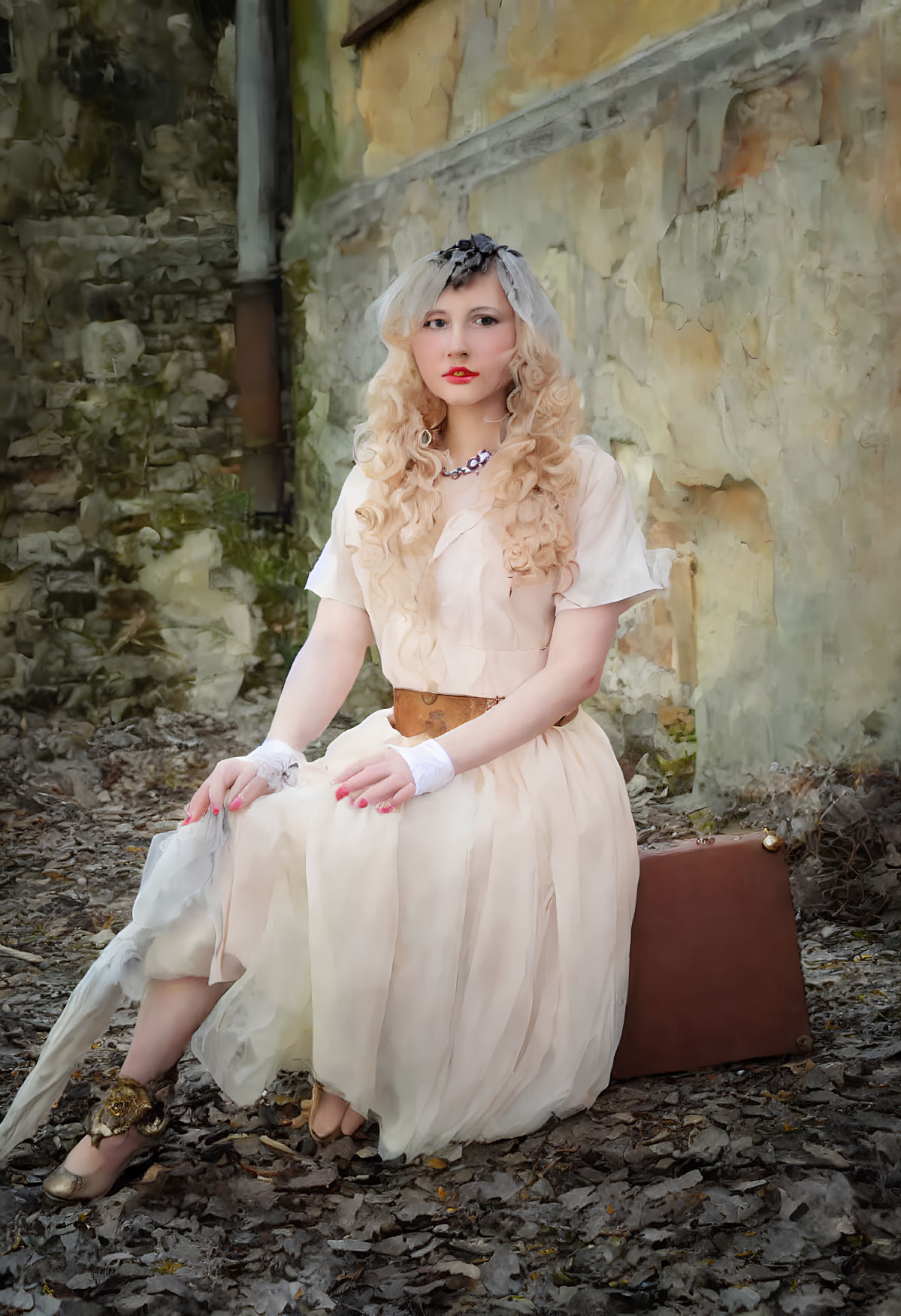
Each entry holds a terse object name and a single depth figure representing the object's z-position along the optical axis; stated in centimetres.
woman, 189
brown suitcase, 217
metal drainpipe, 514
